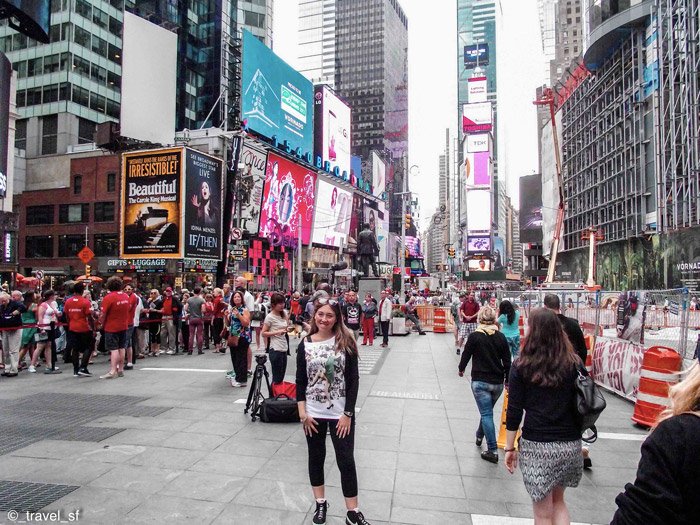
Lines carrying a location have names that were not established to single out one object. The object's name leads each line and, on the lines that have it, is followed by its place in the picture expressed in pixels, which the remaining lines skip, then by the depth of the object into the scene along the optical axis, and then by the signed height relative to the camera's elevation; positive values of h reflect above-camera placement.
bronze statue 30.81 +1.90
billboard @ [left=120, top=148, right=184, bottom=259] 33.59 +4.91
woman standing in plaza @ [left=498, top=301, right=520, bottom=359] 9.40 -0.91
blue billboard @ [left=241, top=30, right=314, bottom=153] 43.12 +17.09
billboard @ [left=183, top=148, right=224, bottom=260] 33.98 +5.03
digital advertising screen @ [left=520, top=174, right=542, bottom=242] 107.62 +15.47
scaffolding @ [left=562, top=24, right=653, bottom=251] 50.41 +15.76
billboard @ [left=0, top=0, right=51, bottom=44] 23.56 +12.72
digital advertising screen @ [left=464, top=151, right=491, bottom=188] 117.50 +25.52
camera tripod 7.39 -1.70
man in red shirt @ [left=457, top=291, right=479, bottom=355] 14.43 -0.98
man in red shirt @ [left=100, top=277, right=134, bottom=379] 10.27 -0.87
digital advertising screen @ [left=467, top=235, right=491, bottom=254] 117.06 +7.84
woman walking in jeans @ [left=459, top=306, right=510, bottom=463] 5.89 -1.13
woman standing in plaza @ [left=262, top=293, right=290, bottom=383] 7.96 -0.93
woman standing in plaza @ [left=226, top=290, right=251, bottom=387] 9.37 -1.17
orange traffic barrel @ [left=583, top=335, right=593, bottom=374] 11.02 -1.66
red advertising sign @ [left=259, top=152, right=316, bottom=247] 45.31 +7.37
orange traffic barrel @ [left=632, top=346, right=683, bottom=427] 7.28 -1.54
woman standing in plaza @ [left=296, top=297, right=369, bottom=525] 3.94 -1.00
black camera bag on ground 7.18 -1.94
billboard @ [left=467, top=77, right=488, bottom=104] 132.69 +50.13
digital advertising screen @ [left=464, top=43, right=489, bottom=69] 178.12 +81.88
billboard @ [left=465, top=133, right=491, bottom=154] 118.94 +32.02
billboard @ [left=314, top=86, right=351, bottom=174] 62.06 +19.17
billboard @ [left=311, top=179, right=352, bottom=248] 57.03 +7.57
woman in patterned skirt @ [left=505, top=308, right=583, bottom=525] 3.35 -0.98
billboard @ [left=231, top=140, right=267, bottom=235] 41.53 +7.65
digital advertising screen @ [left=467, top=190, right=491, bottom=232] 117.06 +15.68
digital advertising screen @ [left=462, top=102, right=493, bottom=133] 119.38 +38.68
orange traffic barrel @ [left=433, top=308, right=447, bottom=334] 22.98 -2.08
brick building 44.25 +5.56
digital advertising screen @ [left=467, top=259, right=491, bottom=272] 115.38 +3.05
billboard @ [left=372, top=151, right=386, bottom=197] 87.44 +18.14
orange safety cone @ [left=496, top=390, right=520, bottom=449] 6.29 -2.02
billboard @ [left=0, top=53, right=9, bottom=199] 24.33 +7.93
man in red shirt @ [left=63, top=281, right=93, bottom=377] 10.35 -1.05
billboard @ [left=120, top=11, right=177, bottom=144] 33.97 +13.96
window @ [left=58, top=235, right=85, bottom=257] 44.98 +2.85
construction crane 45.06 +7.50
